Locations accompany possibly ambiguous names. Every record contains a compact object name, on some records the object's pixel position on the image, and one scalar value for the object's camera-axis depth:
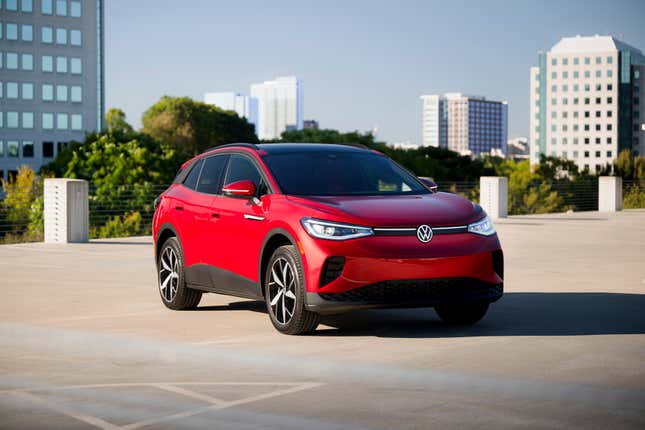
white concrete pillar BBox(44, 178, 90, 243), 23.28
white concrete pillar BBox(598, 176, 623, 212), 42.77
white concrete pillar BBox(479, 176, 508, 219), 35.06
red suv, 8.80
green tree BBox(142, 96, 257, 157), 107.38
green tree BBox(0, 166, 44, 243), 26.80
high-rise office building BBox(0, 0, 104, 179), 118.62
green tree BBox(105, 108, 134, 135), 145.50
